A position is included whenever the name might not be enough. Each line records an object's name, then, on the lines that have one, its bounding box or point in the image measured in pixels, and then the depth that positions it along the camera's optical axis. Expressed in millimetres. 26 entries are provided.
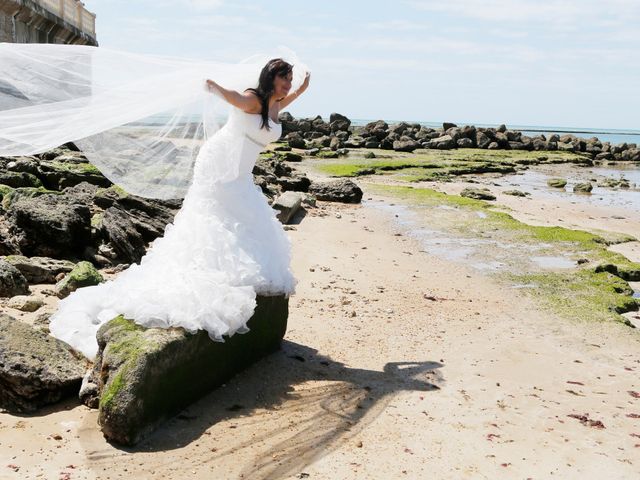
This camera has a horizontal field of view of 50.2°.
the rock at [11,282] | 8070
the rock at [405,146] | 46438
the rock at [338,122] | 58750
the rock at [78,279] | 8359
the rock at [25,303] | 7758
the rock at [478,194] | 23562
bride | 6148
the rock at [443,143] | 49750
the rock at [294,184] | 20891
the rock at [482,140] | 52362
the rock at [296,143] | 43875
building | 24047
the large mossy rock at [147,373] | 5223
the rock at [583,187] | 29170
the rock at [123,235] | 10555
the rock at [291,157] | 35419
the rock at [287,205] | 15789
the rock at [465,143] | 51969
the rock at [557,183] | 30825
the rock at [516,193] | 25730
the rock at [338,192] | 20375
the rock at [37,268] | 8914
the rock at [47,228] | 9992
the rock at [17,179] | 13320
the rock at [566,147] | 56112
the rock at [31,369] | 5676
